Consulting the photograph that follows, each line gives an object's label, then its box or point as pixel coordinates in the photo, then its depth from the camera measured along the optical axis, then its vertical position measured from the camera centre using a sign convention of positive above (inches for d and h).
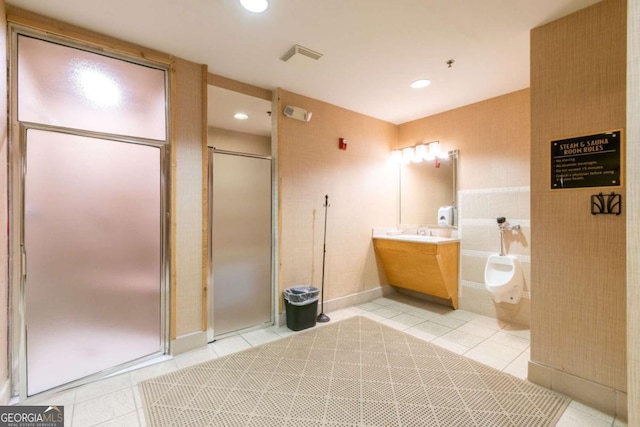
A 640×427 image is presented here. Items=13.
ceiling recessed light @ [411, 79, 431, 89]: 114.7 +55.2
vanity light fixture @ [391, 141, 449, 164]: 151.2 +34.8
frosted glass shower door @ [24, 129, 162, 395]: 75.0 -12.2
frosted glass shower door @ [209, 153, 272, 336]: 109.7 -11.4
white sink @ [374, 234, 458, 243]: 136.2 -12.8
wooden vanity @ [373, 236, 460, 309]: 133.4 -25.1
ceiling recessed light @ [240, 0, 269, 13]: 70.6 +54.5
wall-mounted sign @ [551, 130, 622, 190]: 68.4 +13.7
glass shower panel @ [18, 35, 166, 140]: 74.2 +36.8
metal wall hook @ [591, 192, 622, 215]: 67.5 +2.4
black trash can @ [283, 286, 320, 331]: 116.5 -40.1
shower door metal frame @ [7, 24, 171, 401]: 71.3 -2.7
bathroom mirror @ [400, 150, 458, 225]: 147.3 +14.2
